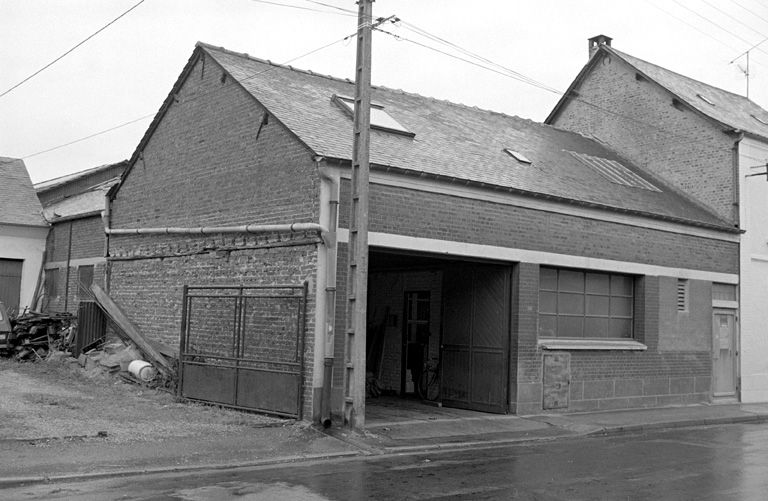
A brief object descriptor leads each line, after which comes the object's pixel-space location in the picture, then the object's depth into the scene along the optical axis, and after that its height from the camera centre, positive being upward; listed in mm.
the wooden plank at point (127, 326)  17703 -15
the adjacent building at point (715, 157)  22219 +5362
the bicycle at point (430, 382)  18750 -1027
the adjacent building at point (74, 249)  23766 +2243
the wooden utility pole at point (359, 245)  13258 +1424
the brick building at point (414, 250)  14844 +1789
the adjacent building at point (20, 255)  27531 +2194
